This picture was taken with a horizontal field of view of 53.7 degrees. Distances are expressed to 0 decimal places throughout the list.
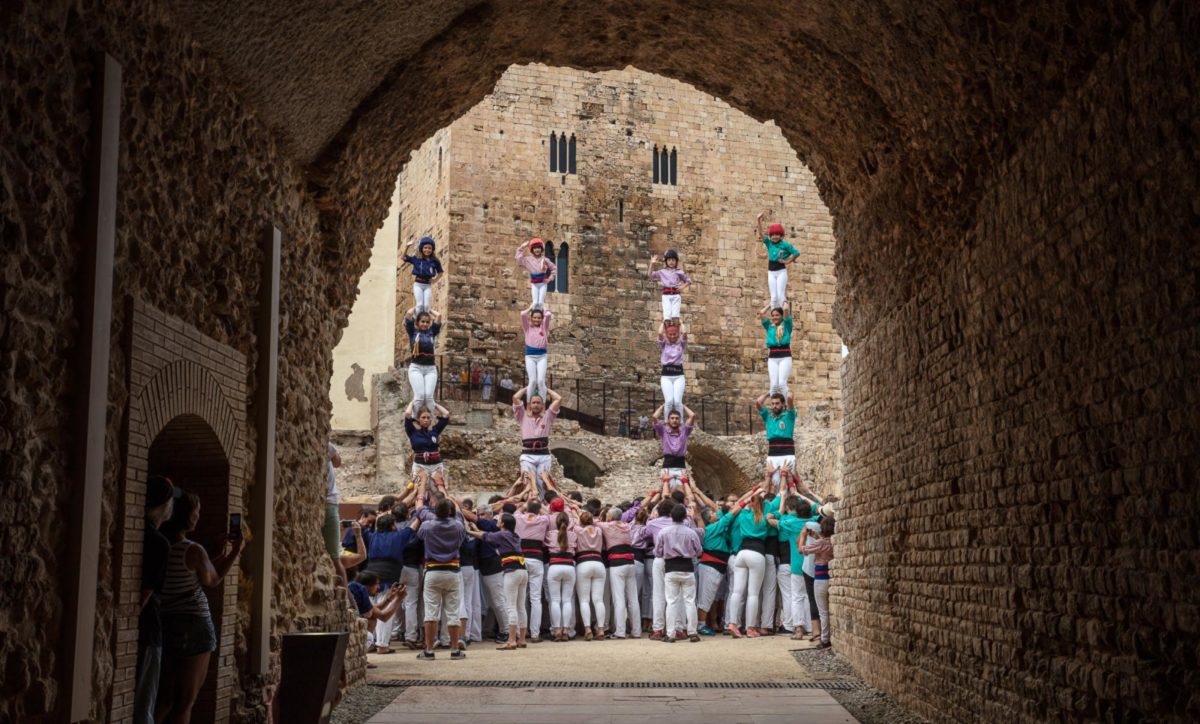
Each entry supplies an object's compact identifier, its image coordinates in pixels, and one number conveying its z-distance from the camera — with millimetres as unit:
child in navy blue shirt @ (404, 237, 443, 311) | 18495
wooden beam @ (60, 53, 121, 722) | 4762
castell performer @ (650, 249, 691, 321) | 19859
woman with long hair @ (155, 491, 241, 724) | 5977
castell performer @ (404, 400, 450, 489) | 17859
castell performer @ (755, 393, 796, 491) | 15984
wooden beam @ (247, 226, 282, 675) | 7352
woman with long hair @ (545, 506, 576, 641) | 13781
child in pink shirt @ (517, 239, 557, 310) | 19609
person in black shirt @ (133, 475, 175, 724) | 5656
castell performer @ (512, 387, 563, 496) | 17938
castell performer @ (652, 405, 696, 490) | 17797
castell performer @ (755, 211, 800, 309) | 17109
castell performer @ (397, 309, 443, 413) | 19016
